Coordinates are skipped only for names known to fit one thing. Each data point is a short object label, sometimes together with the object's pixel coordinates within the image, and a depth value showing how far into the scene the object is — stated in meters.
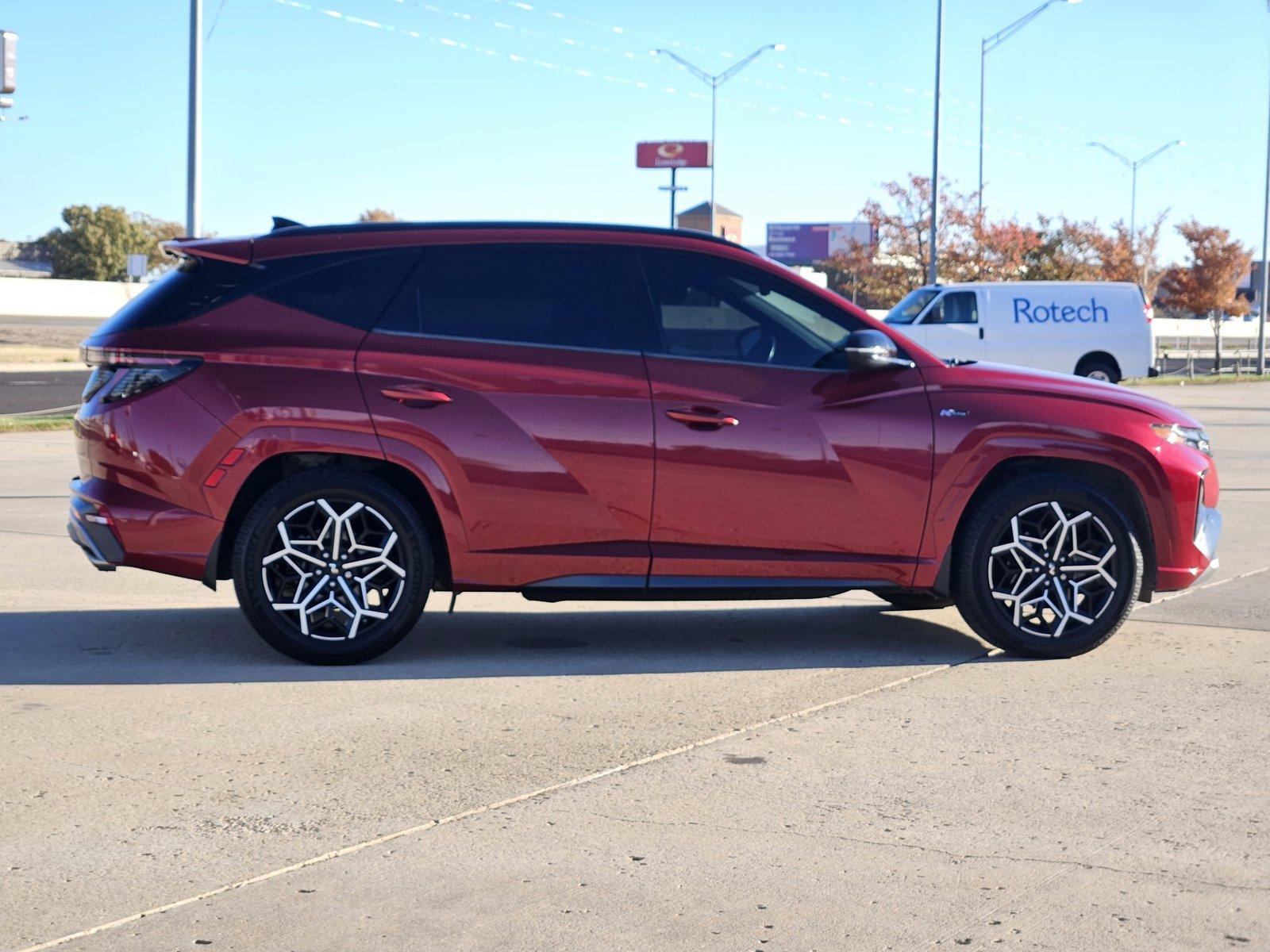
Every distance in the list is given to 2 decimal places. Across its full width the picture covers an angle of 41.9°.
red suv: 6.60
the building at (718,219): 144.88
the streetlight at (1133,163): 62.06
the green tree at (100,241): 111.00
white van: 31.12
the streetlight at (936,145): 36.97
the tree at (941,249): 58.72
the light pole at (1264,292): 48.75
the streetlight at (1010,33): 39.78
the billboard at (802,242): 188.75
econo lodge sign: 137.38
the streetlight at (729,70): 47.25
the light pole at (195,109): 20.97
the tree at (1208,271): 72.38
